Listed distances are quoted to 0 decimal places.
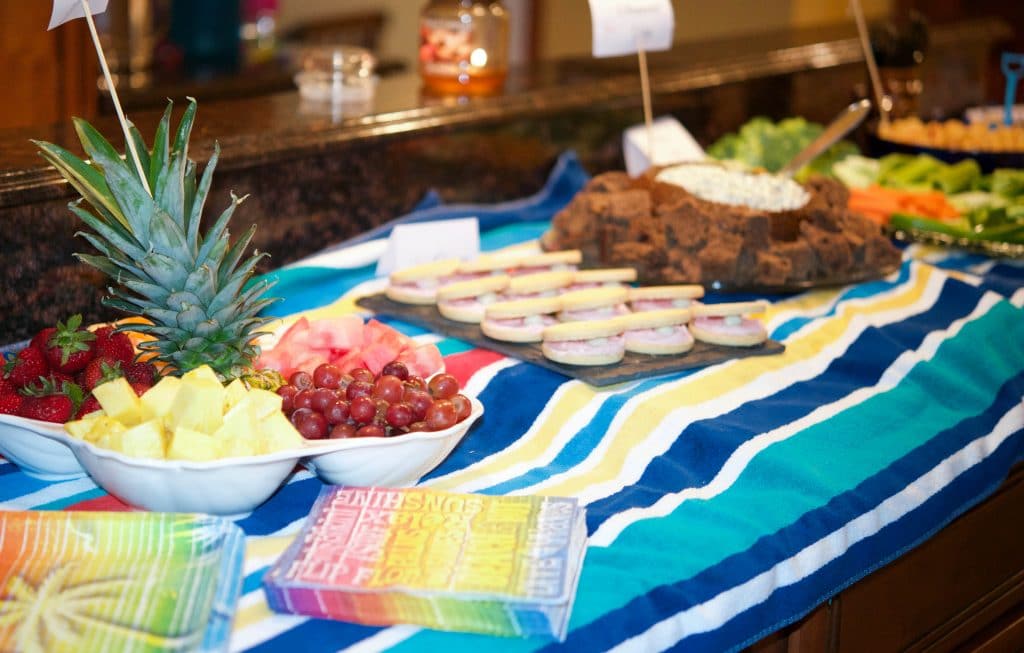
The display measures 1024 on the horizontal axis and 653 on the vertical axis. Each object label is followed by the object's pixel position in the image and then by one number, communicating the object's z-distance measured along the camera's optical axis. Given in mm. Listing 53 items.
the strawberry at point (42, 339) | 1526
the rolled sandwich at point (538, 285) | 2000
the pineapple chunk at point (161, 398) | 1342
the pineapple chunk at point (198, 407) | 1317
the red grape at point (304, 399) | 1433
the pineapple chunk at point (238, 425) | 1314
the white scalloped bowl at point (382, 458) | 1384
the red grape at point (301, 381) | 1515
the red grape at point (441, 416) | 1431
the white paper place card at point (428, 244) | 2264
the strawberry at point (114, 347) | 1545
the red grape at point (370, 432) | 1398
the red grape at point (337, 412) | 1419
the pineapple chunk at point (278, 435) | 1334
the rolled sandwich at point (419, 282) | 2064
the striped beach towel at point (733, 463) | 1312
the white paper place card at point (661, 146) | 2877
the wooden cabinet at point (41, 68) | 2734
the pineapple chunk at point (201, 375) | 1347
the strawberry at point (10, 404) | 1442
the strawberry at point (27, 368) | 1483
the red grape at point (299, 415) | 1409
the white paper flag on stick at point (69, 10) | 1500
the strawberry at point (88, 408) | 1465
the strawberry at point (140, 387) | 1494
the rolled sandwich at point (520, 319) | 1880
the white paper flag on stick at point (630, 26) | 2484
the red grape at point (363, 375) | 1503
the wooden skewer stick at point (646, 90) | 2564
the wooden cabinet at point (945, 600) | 1632
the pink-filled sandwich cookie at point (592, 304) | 1915
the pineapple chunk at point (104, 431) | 1297
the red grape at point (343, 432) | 1400
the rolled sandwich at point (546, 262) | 2151
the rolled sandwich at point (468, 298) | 1979
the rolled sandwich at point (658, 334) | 1854
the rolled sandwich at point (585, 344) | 1790
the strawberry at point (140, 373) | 1514
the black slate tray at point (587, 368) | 1791
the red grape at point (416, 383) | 1509
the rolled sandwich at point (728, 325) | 1934
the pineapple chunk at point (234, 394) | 1369
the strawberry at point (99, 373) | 1472
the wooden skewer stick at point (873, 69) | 3072
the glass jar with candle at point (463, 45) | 2766
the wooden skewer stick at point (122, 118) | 1433
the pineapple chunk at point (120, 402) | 1336
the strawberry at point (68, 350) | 1509
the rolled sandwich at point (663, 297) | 1968
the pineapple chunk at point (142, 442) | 1282
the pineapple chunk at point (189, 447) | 1283
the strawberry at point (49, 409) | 1430
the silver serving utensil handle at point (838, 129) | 2627
